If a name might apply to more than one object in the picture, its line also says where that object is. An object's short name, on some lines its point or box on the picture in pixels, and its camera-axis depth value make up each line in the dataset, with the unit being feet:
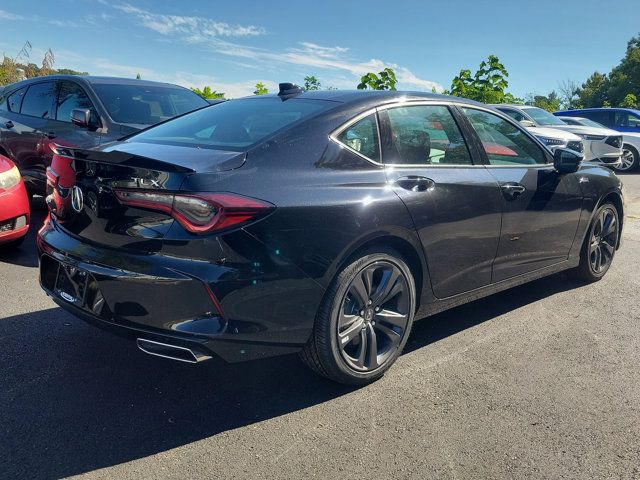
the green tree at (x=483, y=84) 45.65
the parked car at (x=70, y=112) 19.47
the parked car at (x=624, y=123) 50.26
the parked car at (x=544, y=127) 36.47
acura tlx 7.88
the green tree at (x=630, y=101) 96.99
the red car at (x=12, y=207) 16.22
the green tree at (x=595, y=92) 164.73
